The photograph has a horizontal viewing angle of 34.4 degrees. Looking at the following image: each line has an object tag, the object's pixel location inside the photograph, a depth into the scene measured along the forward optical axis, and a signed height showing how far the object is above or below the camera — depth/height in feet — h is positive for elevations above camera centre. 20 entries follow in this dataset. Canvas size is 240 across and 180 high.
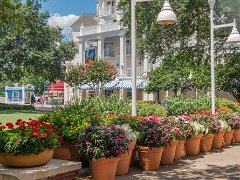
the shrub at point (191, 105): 55.01 -0.53
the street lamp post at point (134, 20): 26.78 +5.71
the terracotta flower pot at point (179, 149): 32.58 -4.07
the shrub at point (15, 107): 134.10 -1.61
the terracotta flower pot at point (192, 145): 34.85 -3.97
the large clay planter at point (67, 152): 26.66 -3.43
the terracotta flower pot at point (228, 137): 41.87 -3.89
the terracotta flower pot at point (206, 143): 37.09 -3.99
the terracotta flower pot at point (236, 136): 43.98 -3.97
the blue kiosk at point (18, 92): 259.60 +7.10
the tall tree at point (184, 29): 72.18 +14.27
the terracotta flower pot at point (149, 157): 28.12 -4.02
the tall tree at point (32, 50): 123.95 +17.15
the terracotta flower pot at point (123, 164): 26.55 -4.26
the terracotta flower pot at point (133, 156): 29.21 -4.11
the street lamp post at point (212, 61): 42.60 +4.46
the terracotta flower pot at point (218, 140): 39.34 -3.94
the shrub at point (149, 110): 48.91 -1.08
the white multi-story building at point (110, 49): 148.77 +22.66
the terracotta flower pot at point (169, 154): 30.37 -4.12
